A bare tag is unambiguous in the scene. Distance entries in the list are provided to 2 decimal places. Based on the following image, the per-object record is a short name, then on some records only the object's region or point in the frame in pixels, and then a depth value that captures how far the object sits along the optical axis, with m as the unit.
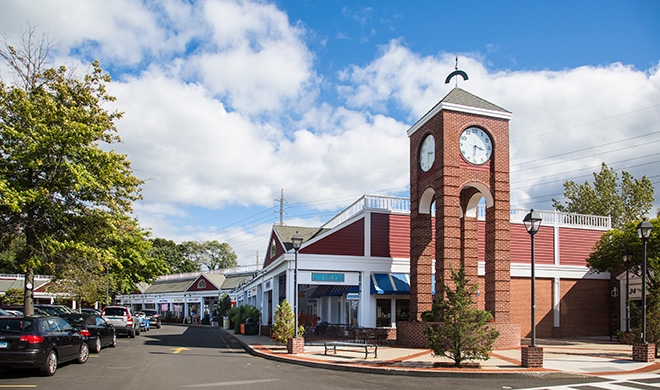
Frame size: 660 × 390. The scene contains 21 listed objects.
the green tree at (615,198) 49.78
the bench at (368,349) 17.44
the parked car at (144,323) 37.41
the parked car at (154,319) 44.59
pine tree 14.91
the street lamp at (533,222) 15.73
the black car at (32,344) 12.71
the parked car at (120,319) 28.95
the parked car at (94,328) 19.14
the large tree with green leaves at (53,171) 20.69
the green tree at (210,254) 106.50
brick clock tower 21.94
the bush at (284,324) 21.19
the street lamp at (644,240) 17.47
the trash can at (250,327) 32.72
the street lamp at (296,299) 19.78
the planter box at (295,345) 19.45
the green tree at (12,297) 49.59
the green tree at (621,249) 24.44
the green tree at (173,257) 94.50
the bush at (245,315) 33.50
